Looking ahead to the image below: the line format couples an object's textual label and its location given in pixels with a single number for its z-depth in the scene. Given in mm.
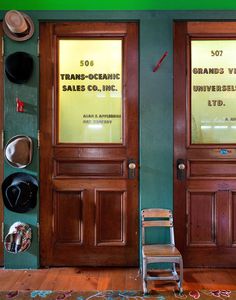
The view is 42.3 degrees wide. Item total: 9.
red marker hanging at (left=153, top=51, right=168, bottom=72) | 3025
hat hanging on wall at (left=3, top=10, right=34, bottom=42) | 2877
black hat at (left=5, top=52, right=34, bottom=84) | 2996
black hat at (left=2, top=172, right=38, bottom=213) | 2992
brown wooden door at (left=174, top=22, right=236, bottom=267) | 3117
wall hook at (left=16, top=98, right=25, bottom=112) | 3047
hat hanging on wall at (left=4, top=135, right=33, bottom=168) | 2967
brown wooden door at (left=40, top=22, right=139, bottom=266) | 3121
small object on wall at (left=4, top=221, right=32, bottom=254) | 2977
